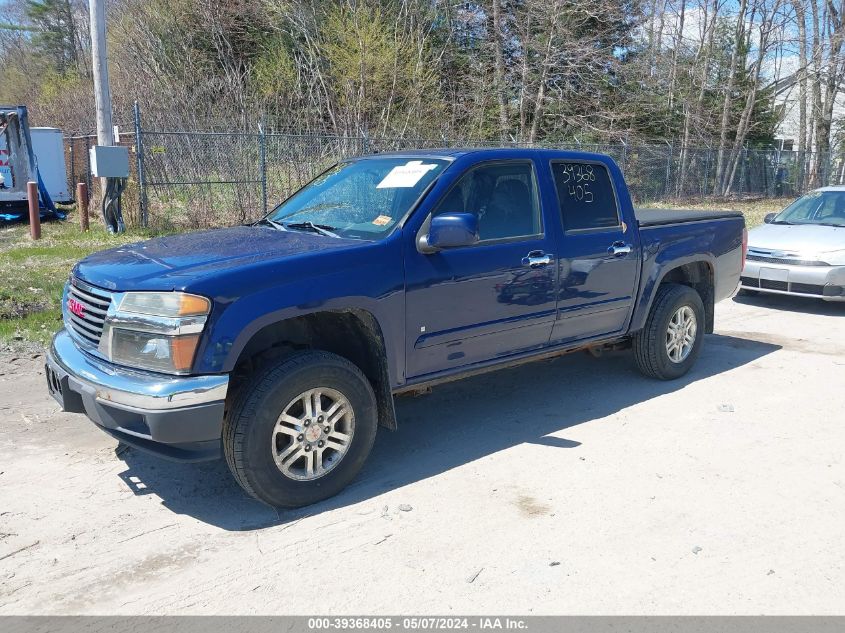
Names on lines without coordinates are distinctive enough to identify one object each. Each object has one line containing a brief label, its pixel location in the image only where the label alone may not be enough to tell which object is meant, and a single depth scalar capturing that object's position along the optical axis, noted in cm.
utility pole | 1262
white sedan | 872
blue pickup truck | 356
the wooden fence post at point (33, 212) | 1287
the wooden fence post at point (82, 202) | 1352
